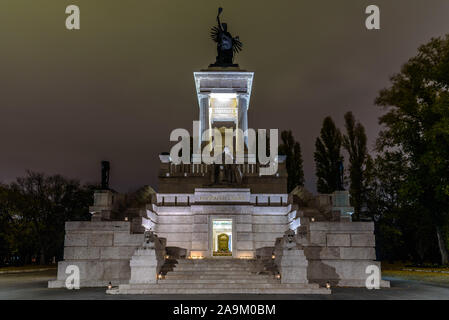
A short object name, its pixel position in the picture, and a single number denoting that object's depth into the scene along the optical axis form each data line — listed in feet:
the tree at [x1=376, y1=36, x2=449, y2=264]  91.66
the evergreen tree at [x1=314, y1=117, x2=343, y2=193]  151.38
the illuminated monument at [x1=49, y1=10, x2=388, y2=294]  55.83
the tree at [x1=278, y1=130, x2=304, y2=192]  161.07
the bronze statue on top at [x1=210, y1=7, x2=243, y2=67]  122.11
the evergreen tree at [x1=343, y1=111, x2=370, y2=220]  150.25
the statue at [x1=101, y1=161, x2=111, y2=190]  75.46
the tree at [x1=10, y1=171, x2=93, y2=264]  147.43
